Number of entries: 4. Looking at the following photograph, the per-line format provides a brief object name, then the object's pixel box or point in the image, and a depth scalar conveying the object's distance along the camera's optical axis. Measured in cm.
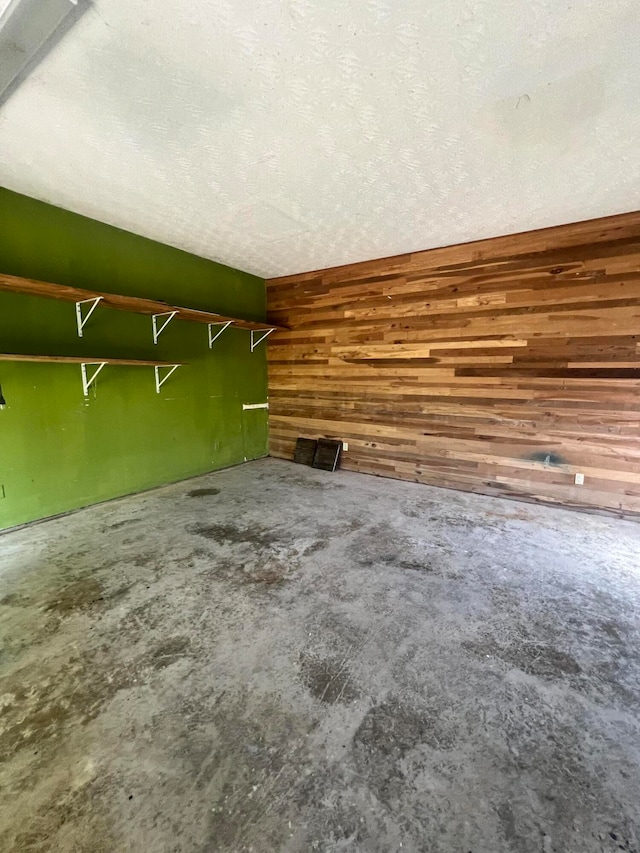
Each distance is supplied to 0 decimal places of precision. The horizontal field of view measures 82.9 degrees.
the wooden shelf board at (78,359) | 258
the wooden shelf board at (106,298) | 257
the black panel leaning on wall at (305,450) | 512
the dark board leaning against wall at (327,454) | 485
